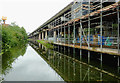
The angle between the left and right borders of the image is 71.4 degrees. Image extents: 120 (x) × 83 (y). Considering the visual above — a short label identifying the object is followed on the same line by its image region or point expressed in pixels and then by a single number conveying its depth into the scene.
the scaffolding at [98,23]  6.22
